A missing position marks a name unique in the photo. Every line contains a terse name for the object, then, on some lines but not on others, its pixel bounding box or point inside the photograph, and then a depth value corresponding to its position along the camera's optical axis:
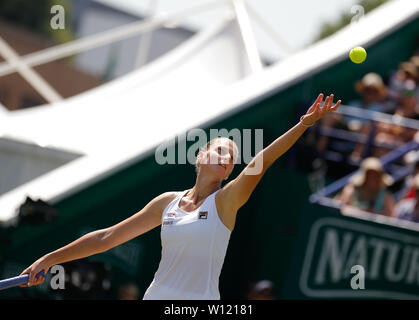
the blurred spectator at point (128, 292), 15.43
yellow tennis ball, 9.27
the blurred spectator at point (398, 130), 17.94
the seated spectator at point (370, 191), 16.75
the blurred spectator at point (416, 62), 18.70
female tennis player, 8.13
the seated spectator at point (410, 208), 16.59
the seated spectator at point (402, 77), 18.72
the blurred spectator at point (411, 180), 16.94
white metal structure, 15.41
